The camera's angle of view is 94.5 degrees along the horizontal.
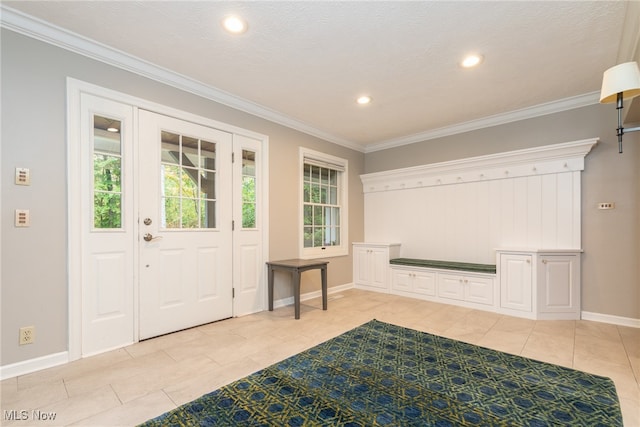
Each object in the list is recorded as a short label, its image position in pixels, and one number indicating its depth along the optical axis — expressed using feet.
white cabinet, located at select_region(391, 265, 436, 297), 14.74
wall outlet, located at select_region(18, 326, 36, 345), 7.37
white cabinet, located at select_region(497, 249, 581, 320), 11.67
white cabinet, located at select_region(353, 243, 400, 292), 16.56
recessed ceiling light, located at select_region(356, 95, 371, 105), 12.13
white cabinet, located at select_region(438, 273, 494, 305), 12.92
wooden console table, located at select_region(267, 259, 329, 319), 11.84
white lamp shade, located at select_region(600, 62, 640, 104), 5.90
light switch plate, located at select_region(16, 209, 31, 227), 7.36
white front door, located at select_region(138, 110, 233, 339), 9.68
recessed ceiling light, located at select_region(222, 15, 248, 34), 7.45
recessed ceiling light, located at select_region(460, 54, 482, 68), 9.16
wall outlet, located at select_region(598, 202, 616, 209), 11.36
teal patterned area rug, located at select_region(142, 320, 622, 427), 5.68
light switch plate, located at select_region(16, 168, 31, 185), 7.36
